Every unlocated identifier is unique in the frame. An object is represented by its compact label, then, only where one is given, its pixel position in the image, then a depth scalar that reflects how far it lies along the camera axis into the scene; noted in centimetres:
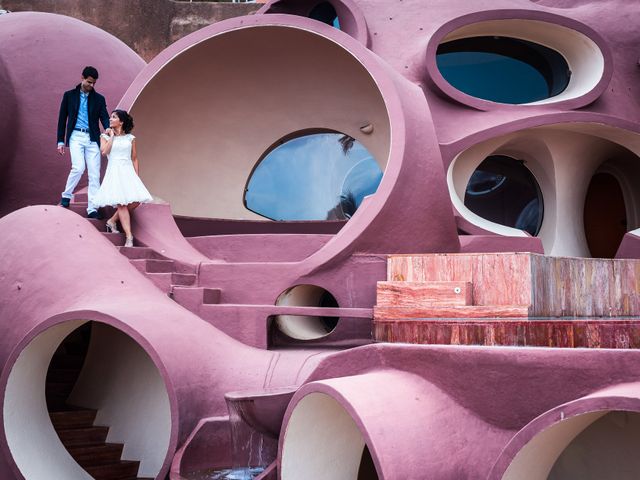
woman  799
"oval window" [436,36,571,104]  1226
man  834
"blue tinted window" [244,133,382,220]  1172
